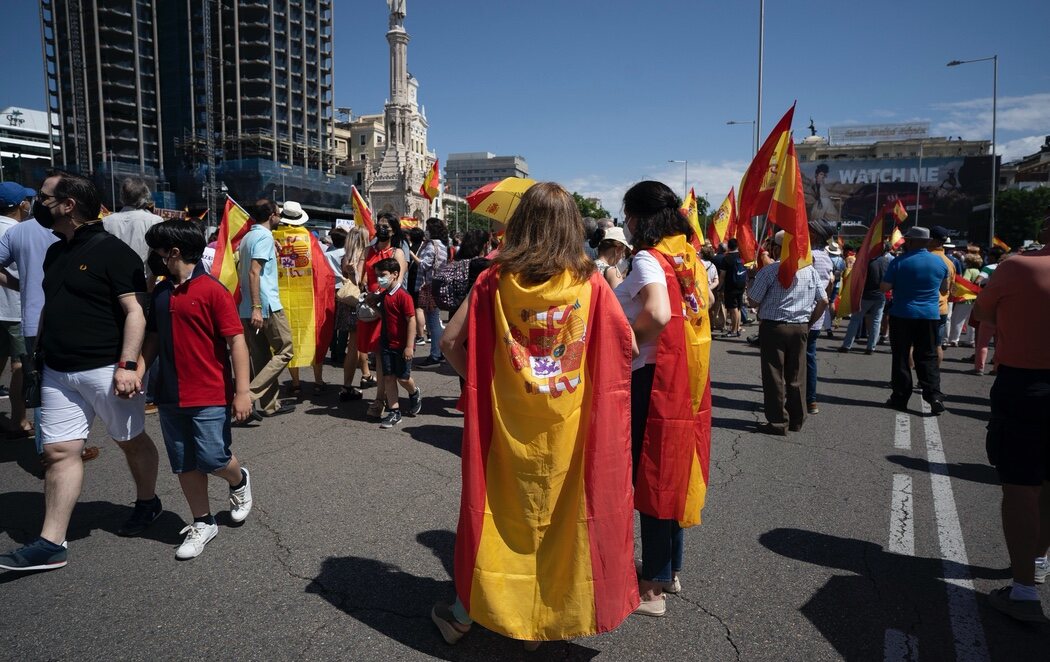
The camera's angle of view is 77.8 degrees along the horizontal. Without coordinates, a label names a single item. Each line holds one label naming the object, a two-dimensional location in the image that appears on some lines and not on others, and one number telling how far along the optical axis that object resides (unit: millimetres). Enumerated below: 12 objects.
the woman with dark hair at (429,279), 8945
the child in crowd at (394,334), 6230
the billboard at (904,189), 74750
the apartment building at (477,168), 188875
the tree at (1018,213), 61478
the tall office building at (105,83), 68188
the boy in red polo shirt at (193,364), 3615
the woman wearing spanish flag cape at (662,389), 2902
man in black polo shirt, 3451
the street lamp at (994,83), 30594
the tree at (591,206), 98275
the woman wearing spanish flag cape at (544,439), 2533
